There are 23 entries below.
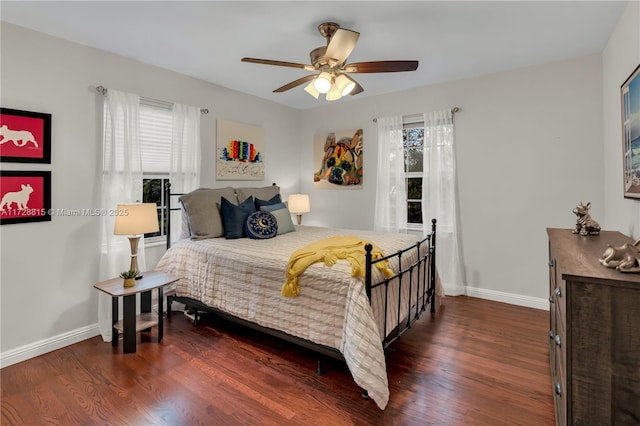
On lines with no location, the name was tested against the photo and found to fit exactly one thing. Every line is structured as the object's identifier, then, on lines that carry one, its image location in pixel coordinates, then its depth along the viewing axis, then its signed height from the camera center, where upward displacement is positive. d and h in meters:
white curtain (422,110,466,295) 3.90 +0.22
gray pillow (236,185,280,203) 3.80 +0.26
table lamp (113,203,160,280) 2.64 -0.06
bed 1.98 -0.56
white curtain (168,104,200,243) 3.51 +0.67
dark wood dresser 1.13 -0.48
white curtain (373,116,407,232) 4.26 +0.44
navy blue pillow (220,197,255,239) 3.28 -0.04
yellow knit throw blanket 2.16 -0.32
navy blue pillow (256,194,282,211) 3.74 +0.15
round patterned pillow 3.29 -0.12
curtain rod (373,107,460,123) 3.83 +1.25
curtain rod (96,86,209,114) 2.91 +1.12
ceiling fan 2.25 +1.10
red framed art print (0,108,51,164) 2.42 +0.61
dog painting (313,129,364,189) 4.69 +0.81
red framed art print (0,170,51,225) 2.43 +0.15
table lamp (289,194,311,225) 4.73 +0.14
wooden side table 2.57 -0.77
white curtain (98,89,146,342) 2.94 +0.36
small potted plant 2.63 -0.52
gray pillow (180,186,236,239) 3.24 +0.00
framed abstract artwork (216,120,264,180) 4.05 +0.83
